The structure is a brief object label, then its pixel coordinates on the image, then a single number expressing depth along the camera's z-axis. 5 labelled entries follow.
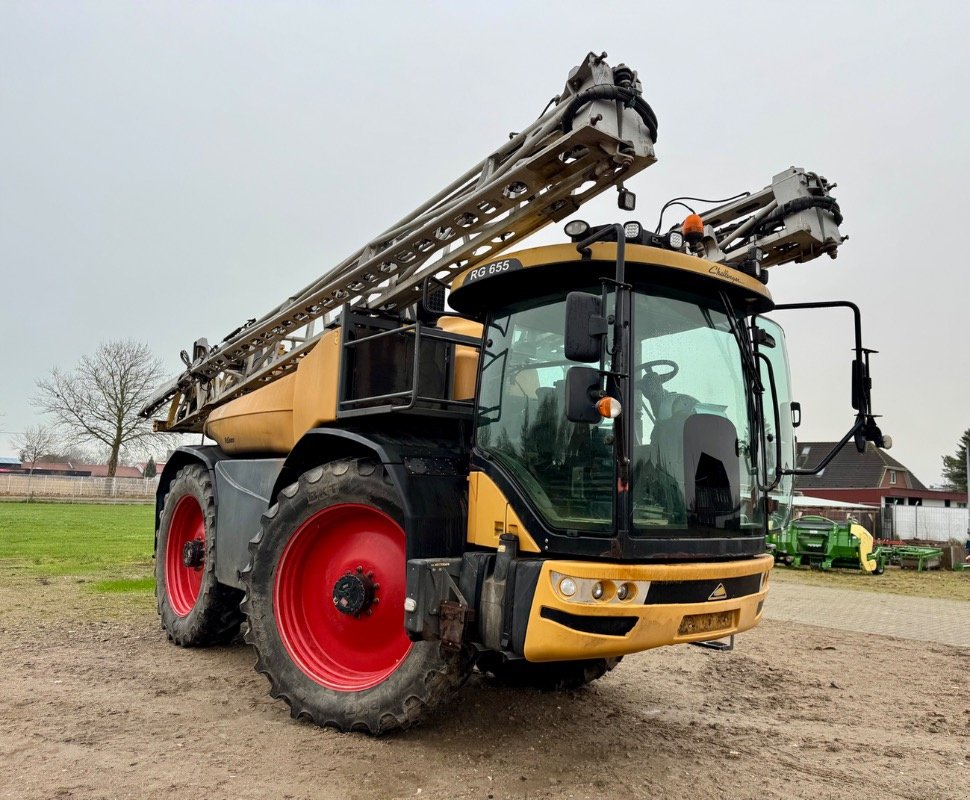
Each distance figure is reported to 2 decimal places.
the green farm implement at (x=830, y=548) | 17.14
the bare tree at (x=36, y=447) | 57.91
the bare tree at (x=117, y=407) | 36.50
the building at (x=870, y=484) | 43.66
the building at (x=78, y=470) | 80.47
